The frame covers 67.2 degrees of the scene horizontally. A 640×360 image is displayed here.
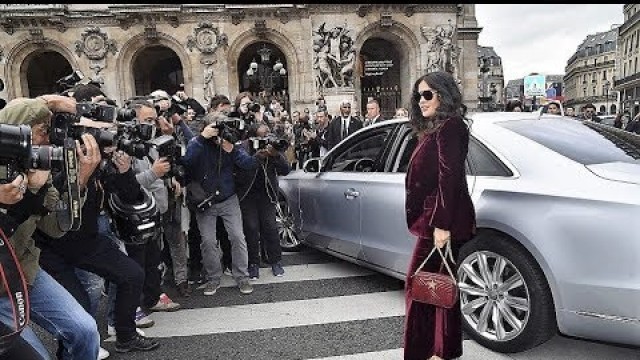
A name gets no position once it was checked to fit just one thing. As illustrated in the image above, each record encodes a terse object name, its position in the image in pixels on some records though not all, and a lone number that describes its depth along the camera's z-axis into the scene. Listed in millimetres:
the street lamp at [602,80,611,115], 97988
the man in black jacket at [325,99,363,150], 9383
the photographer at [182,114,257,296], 4555
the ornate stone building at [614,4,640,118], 69562
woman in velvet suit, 2688
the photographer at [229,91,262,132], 5096
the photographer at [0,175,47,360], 1918
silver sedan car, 2650
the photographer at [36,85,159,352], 3062
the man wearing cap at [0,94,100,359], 2244
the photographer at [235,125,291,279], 5055
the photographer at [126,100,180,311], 4145
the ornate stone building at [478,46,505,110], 37869
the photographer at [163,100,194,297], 4578
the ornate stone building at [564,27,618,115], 98800
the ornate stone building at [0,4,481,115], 24016
